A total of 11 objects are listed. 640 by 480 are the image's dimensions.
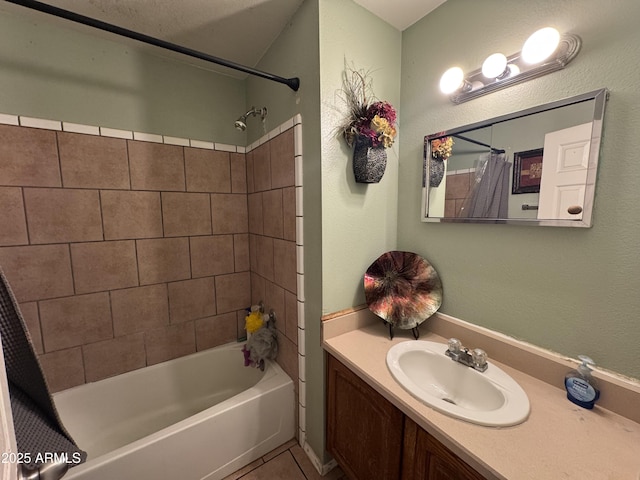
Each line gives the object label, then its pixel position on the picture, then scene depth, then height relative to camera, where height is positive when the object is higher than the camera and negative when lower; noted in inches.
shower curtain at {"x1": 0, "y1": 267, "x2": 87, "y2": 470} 17.6 -14.8
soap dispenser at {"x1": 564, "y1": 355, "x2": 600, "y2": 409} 30.4 -21.8
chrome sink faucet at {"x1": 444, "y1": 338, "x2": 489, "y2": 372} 37.3 -22.4
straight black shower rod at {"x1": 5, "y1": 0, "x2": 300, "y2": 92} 30.3 +24.7
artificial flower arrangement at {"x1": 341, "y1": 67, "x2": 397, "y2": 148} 42.9 +16.5
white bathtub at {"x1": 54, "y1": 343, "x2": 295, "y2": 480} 42.6 -43.9
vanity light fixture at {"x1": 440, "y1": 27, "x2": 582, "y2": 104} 31.7 +20.4
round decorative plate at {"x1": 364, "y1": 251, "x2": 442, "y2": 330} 46.8 -15.3
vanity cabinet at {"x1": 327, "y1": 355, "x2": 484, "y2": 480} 29.5 -32.3
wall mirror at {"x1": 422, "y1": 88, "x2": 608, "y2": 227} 31.5 +6.5
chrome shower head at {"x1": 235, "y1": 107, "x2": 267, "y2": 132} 55.9 +22.6
